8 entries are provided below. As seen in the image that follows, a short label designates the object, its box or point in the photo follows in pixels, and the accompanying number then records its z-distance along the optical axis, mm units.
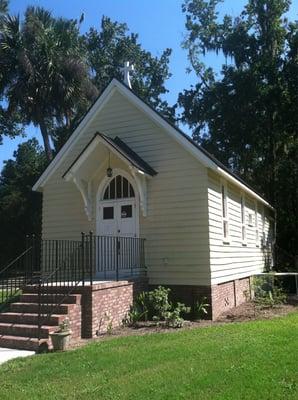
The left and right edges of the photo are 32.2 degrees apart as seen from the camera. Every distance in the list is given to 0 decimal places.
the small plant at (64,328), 10092
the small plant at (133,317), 12445
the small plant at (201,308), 13328
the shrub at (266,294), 15538
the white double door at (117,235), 14172
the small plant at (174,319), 12023
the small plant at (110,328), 11505
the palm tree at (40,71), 27781
